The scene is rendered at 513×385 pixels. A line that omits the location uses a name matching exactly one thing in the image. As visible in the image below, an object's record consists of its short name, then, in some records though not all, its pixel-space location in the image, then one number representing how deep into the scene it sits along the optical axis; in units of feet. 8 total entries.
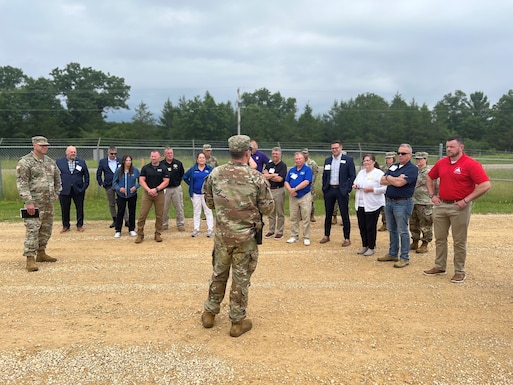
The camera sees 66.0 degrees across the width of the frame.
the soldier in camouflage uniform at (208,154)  30.14
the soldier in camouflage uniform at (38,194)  20.06
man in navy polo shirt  20.54
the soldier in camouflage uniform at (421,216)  23.98
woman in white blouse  22.31
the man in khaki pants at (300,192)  25.61
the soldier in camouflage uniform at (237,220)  13.08
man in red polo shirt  17.89
